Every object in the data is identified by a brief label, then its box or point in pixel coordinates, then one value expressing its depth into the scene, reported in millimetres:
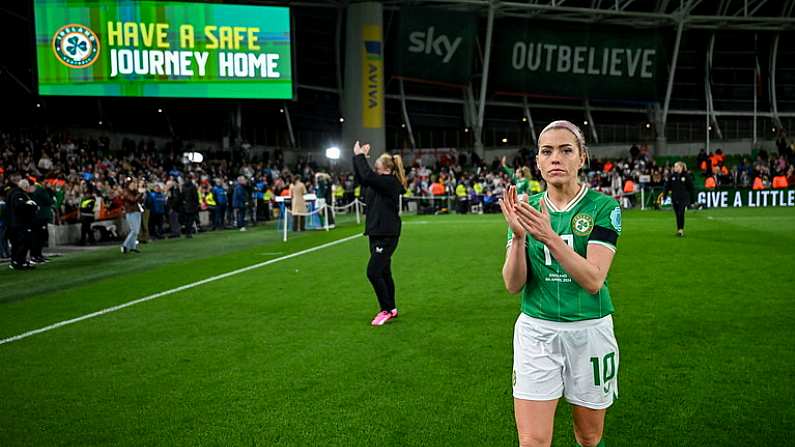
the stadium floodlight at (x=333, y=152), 29797
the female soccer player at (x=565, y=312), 3055
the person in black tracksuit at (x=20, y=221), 13938
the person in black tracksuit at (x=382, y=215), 7832
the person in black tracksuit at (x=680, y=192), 17500
